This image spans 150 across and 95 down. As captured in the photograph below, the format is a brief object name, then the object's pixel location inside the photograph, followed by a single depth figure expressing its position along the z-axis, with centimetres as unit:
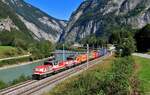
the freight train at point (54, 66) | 2184
